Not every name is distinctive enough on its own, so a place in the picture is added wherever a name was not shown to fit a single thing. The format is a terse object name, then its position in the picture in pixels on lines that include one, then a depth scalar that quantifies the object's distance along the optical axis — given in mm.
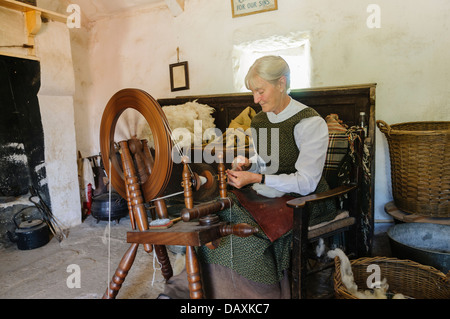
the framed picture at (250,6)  3885
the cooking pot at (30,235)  3571
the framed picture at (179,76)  4543
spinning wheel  1698
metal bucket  2377
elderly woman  1940
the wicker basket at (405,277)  2029
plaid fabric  2588
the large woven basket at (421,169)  2721
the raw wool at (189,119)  3360
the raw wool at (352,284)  1987
